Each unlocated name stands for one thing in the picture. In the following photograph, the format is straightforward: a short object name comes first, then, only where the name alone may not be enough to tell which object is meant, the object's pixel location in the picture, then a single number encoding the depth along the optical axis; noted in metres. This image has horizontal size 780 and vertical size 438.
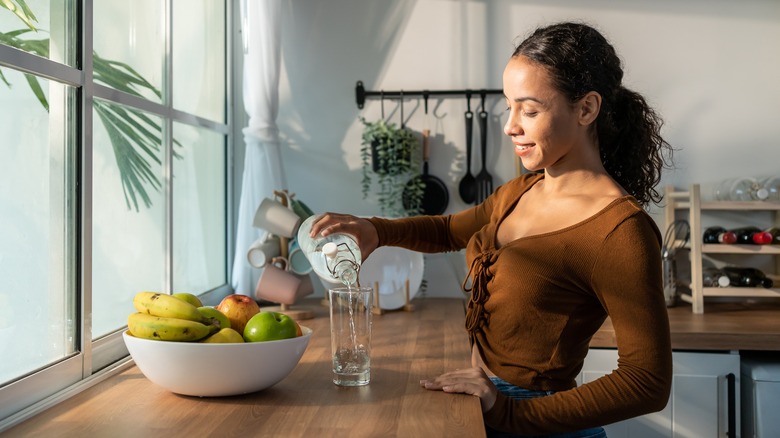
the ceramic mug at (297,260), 2.31
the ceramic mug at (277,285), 2.26
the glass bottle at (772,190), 2.51
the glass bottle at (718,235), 2.41
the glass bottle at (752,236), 2.39
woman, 1.13
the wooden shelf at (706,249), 2.38
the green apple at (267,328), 1.22
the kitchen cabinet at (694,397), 2.08
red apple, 1.31
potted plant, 2.61
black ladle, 2.67
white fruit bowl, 1.17
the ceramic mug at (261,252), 2.26
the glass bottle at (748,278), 2.41
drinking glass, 1.29
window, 1.28
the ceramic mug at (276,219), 2.23
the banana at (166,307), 1.22
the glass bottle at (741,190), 2.49
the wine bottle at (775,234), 2.45
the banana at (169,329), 1.19
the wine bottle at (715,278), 2.40
